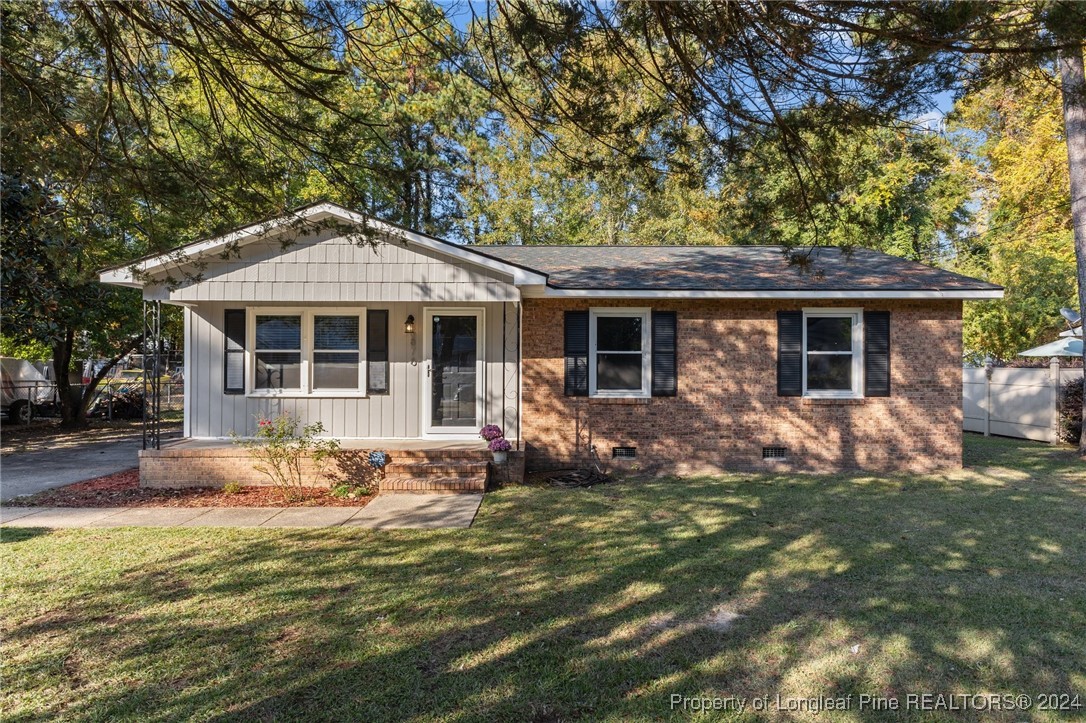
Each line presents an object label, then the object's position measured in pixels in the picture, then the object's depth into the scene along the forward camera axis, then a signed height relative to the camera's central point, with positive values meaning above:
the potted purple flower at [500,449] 8.23 -1.20
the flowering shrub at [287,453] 7.75 -1.21
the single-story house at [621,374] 9.33 -0.15
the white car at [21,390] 14.98 -0.73
